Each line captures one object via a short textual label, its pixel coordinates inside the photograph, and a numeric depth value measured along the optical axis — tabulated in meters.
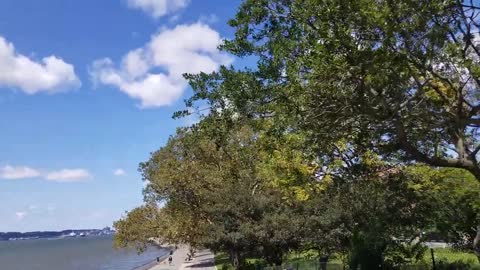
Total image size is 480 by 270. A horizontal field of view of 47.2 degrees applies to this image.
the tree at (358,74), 8.92
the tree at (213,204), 24.27
